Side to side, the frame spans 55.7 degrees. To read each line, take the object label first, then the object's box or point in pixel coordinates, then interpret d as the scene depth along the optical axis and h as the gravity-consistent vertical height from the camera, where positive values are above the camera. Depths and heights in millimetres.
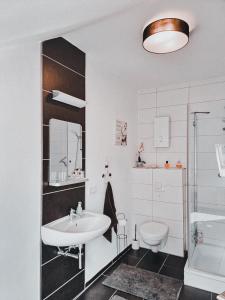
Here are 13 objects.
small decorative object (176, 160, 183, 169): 3255 -225
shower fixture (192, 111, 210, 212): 3042 +93
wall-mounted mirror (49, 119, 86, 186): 1920 -25
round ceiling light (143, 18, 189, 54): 1693 +958
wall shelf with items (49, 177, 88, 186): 1849 -290
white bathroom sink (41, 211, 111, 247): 1629 -675
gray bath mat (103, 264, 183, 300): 2272 -1535
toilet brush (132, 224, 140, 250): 3360 -1496
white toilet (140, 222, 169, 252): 2781 -1096
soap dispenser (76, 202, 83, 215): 2138 -596
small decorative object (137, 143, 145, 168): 3535 -130
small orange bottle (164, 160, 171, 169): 3334 -232
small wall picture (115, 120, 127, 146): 3037 +254
